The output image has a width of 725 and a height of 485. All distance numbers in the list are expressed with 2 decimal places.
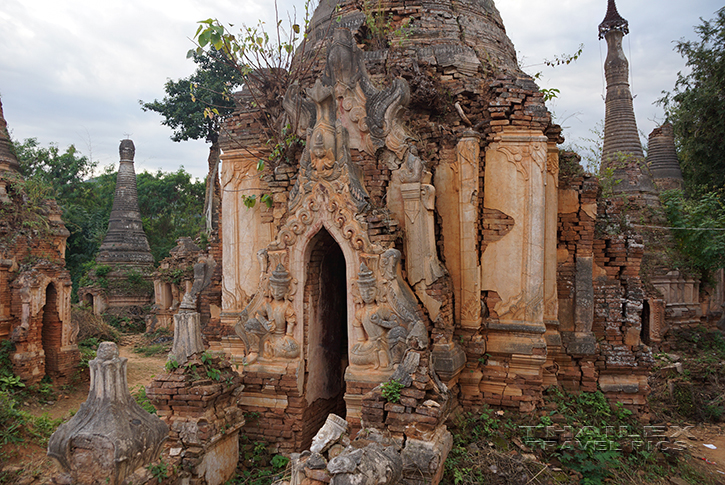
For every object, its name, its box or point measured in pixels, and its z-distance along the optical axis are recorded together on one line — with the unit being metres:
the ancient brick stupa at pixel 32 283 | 12.47
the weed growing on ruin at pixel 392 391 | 5.63
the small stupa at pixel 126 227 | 24.45
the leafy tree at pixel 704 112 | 17.70
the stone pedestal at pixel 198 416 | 5.91
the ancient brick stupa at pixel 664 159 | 20.28
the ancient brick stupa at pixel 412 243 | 6.83
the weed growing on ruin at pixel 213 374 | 6.29
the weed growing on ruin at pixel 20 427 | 8.23
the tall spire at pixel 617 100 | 18.83
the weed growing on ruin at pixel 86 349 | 14.02
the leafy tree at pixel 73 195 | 28.06
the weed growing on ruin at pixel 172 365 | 6.21
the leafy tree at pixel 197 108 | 28.27
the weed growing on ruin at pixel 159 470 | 5.20
